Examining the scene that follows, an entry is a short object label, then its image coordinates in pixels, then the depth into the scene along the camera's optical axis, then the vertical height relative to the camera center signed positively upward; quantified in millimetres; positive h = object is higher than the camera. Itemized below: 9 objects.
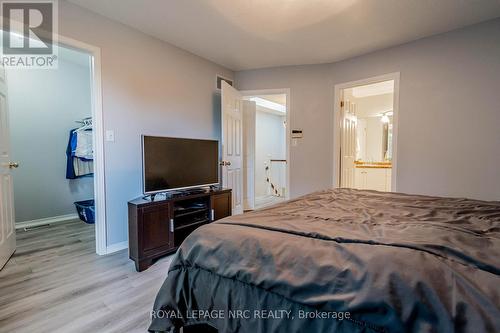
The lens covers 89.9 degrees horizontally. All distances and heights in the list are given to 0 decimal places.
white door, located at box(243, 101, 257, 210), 4746 +36
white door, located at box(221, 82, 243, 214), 3732 +187
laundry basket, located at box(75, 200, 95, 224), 3662 -843
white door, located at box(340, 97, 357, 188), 3809 +188
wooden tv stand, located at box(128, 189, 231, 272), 2299 -681
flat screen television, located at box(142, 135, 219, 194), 2479 -94
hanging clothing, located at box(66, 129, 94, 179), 3871 -55
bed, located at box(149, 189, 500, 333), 721 -403
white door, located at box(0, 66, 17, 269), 2278 -328
